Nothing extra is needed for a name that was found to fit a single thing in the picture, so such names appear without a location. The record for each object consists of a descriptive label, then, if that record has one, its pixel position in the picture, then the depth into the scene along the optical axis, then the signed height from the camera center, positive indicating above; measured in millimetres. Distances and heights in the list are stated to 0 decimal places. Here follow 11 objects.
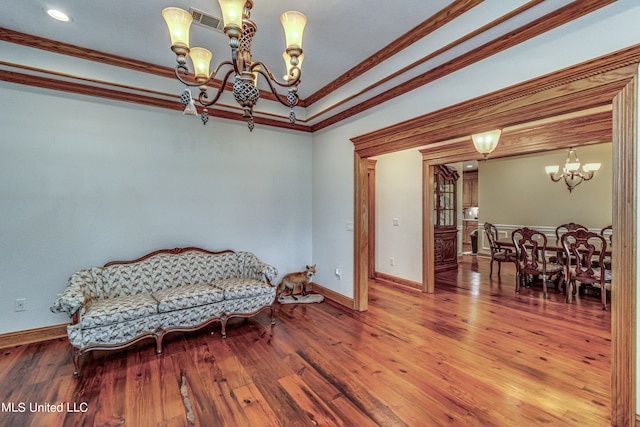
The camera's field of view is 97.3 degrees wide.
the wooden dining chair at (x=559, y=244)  5301 -650
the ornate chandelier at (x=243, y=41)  1643 +1104
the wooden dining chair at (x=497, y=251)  5828 -917
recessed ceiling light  2340 +1673
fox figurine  4348 -1067
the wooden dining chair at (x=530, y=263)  4684 -933
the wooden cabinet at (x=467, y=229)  9805 -666
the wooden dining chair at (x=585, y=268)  4008 -910
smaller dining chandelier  5836 +843
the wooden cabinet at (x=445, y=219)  6102 -210
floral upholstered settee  2576 -922
